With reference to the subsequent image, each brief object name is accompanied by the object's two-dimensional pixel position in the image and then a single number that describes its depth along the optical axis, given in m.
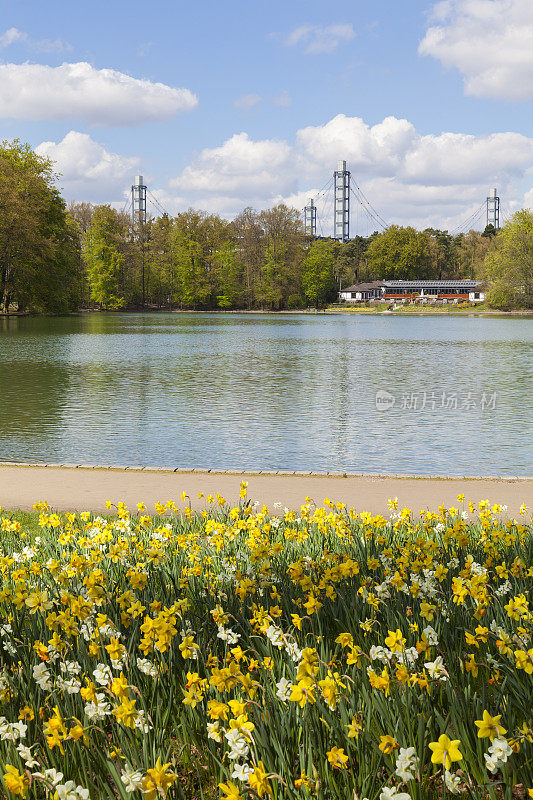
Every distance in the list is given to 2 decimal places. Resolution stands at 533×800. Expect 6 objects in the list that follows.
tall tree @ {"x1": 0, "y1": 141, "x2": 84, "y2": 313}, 69.19
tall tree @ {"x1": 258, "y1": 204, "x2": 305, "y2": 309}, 129.62
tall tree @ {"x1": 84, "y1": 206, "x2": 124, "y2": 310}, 117.69
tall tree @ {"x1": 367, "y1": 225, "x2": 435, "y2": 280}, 163.88
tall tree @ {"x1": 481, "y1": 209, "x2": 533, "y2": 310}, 112.75
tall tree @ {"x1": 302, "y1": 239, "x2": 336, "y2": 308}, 138.62
